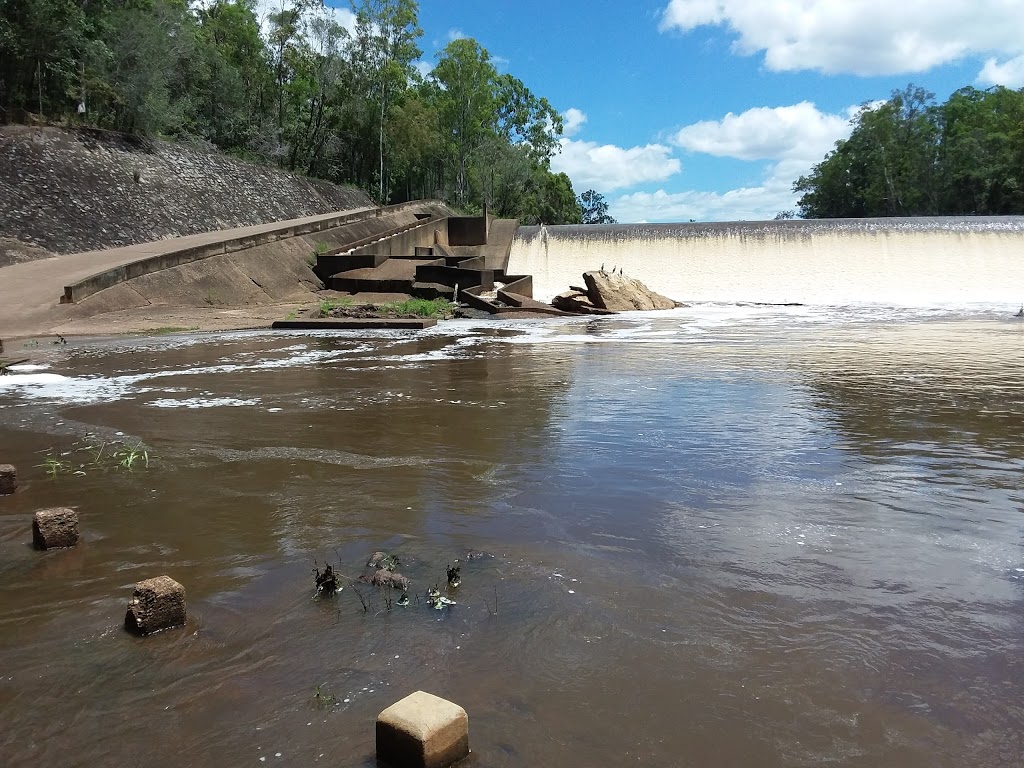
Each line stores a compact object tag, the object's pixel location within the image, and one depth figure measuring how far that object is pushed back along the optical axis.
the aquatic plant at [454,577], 3.38
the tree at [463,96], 55.19
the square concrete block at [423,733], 2.08
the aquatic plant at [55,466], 5.13
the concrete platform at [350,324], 15.77
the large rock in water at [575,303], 20.06
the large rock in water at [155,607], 2.88
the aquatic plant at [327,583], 3.27
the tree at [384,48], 46.03
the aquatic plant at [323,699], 2.47
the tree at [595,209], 98.75
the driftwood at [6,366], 9.60
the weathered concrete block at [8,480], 4.66
